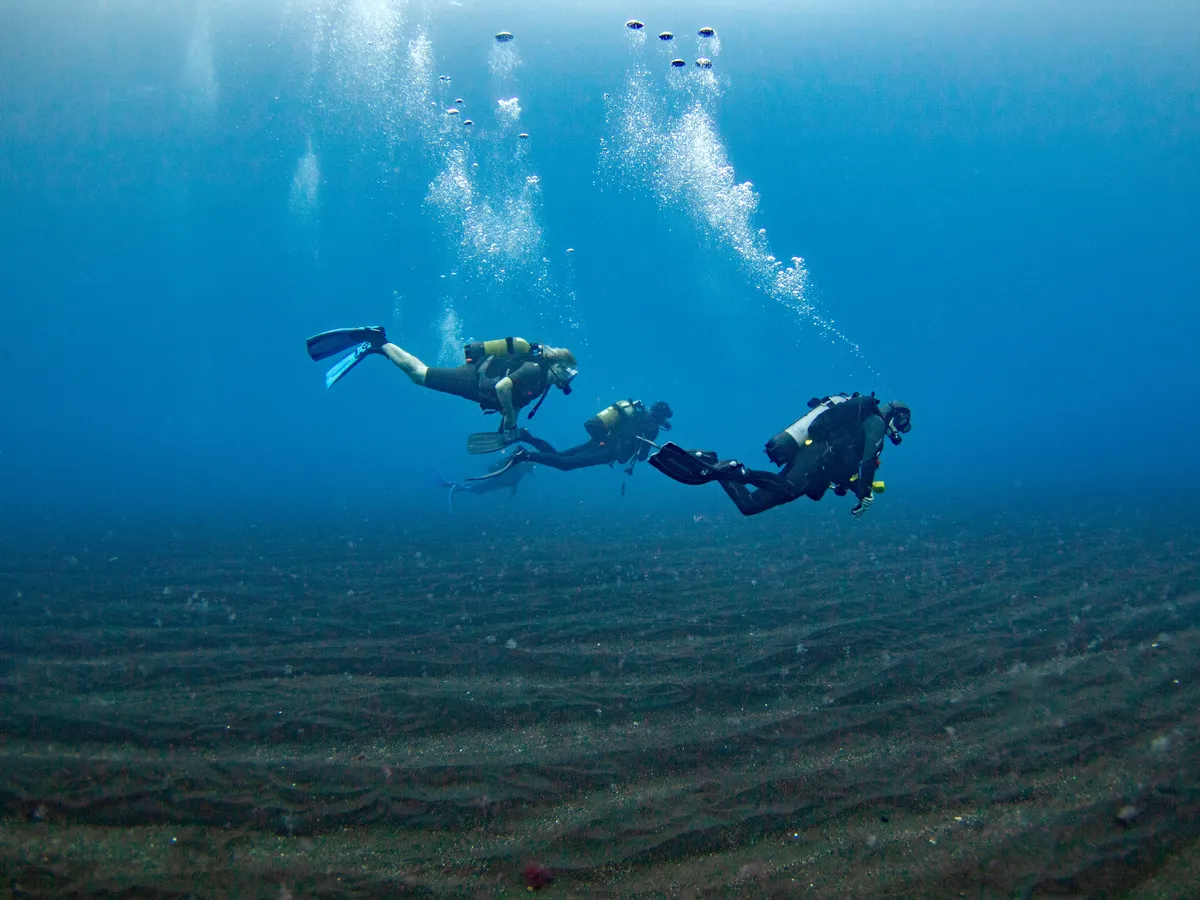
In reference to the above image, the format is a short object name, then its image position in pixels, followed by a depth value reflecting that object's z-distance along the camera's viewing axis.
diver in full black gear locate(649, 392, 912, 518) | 7.25
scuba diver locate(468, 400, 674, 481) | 11.34
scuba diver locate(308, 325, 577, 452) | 10.05
